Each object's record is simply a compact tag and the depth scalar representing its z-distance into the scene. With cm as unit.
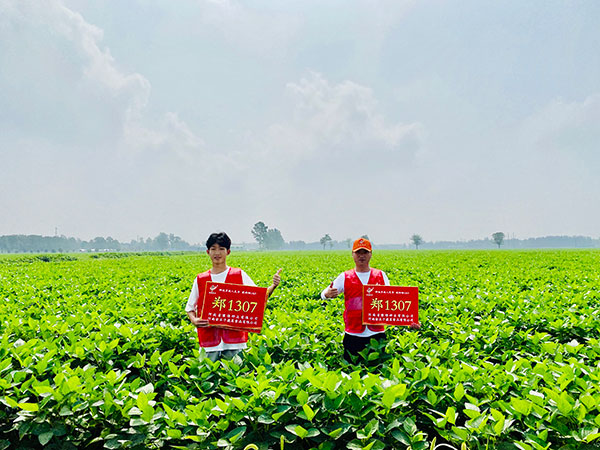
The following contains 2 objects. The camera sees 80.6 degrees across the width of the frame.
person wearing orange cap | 345
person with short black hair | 326
